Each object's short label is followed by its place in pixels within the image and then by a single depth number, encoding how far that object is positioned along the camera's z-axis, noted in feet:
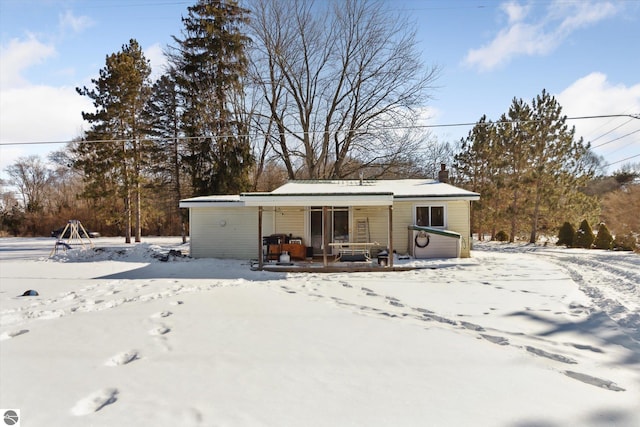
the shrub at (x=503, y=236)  90.63
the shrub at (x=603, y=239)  60.18
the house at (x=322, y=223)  48.83
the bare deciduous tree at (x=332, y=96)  77.71
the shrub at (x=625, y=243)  54.95
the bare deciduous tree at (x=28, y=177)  136.82
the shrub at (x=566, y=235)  68.80
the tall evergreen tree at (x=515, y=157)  74.28
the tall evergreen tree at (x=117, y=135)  70.44
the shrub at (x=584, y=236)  64.32
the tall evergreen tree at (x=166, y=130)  78.02
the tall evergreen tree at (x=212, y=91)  72.69
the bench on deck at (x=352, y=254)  41.99
